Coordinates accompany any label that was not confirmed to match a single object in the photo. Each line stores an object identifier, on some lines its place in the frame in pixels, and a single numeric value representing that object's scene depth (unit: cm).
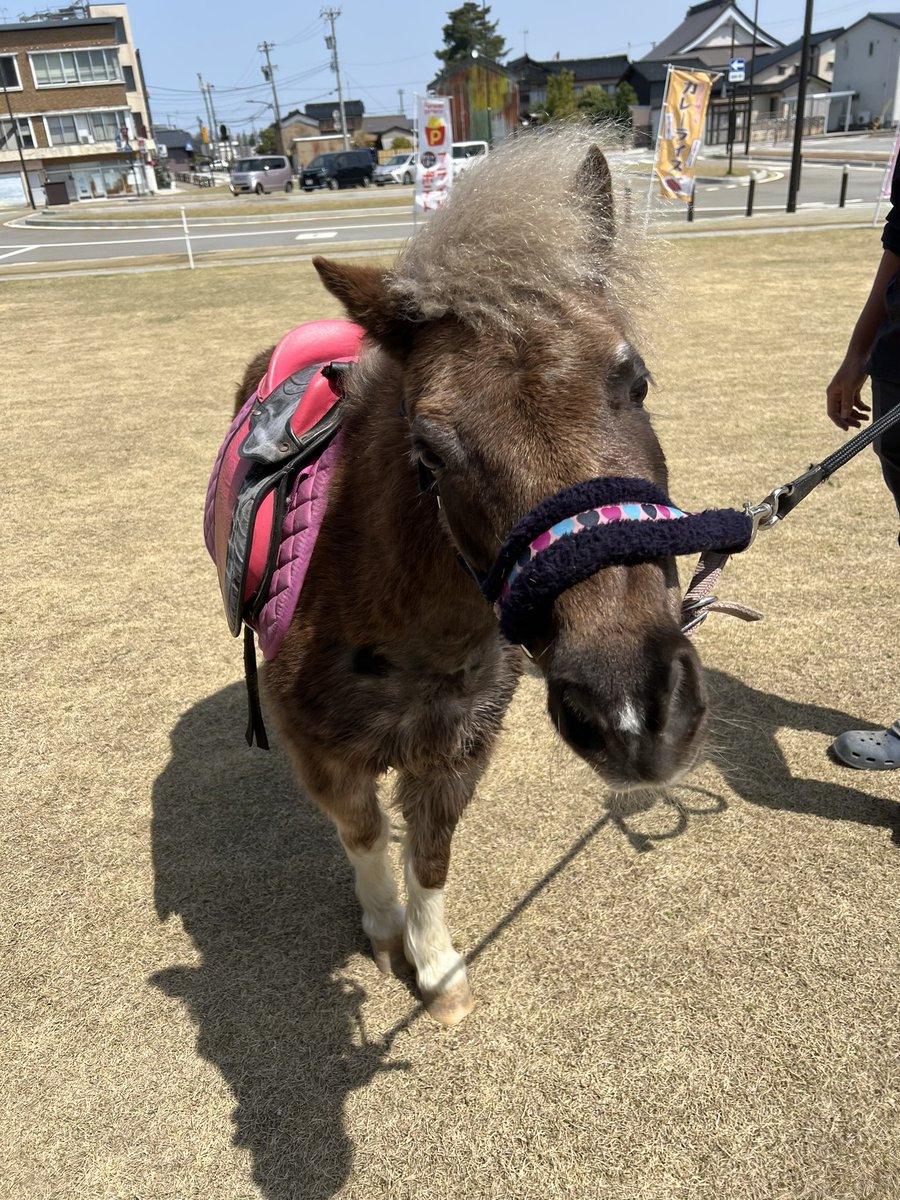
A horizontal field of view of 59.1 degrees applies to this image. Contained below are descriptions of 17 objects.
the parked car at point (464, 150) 2270
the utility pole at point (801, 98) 1870
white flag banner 1594
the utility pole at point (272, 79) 7781
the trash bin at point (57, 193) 4509
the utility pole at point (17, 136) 4788
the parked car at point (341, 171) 4266
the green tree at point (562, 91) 3822
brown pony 123
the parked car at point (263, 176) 4562
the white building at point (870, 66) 6700
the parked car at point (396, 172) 4275
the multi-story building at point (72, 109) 5616
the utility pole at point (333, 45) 6873
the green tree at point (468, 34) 7056
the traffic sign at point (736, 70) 4160
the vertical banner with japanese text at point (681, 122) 1620
